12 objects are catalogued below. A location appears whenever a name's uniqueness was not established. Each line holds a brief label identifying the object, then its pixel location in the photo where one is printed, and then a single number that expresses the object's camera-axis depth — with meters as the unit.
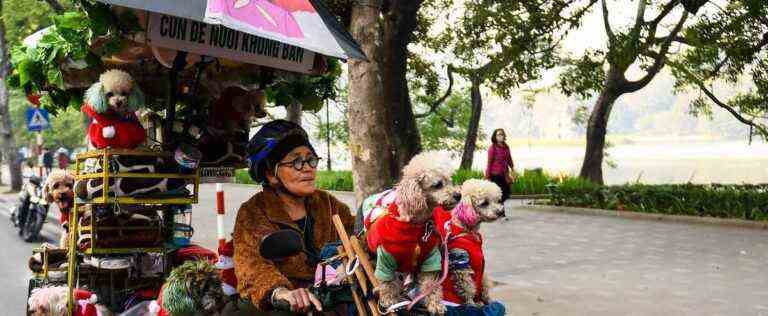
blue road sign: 25.41
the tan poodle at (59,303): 5.15
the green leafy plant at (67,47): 4.31
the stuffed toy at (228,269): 4.46
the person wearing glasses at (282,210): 4.04
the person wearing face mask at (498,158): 16.03
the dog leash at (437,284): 3.91
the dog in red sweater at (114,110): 5.03
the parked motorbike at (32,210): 15.58
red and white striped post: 8.57
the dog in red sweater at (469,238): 4.41
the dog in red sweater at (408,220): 3.70
